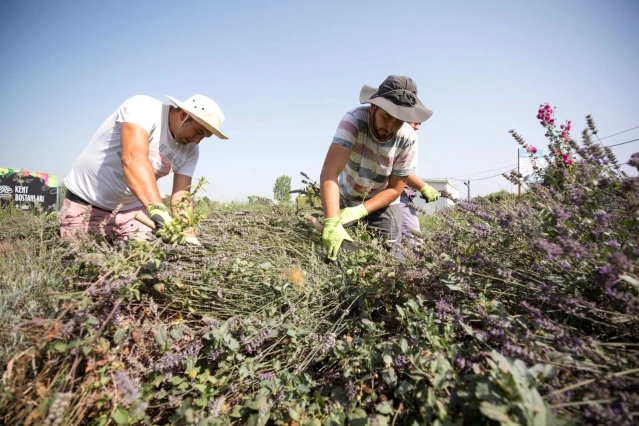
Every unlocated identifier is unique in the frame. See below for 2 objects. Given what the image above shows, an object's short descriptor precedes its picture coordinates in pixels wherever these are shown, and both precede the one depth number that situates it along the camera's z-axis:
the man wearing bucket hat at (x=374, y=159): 1.96
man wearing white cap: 1.95
